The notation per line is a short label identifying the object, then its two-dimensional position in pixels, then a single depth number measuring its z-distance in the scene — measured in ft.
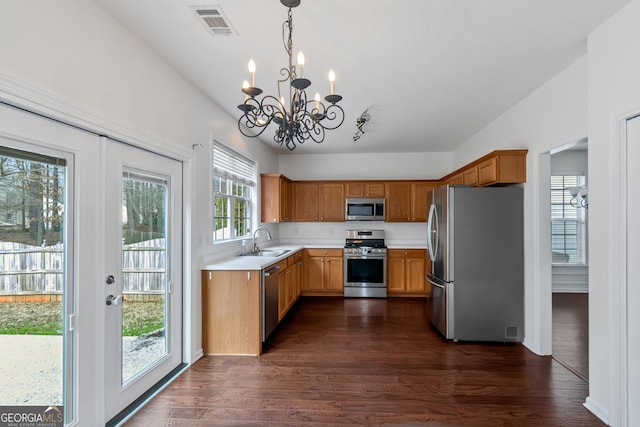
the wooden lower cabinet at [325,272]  18.35
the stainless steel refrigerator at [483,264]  11.29
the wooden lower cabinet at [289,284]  13.17
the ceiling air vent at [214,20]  6.39
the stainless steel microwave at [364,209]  19.15
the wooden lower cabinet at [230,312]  10.30
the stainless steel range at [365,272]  18.04
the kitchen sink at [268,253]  14.12
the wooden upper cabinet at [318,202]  19.48
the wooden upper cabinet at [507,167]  10.94
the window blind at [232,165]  12.20
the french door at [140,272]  6.82
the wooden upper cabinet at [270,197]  16.99
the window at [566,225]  19.04
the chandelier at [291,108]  5.08
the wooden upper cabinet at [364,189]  19.29
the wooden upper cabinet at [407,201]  19.12
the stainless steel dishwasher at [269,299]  10.63
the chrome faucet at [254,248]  14.55
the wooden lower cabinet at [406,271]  18.06
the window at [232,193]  12.28
